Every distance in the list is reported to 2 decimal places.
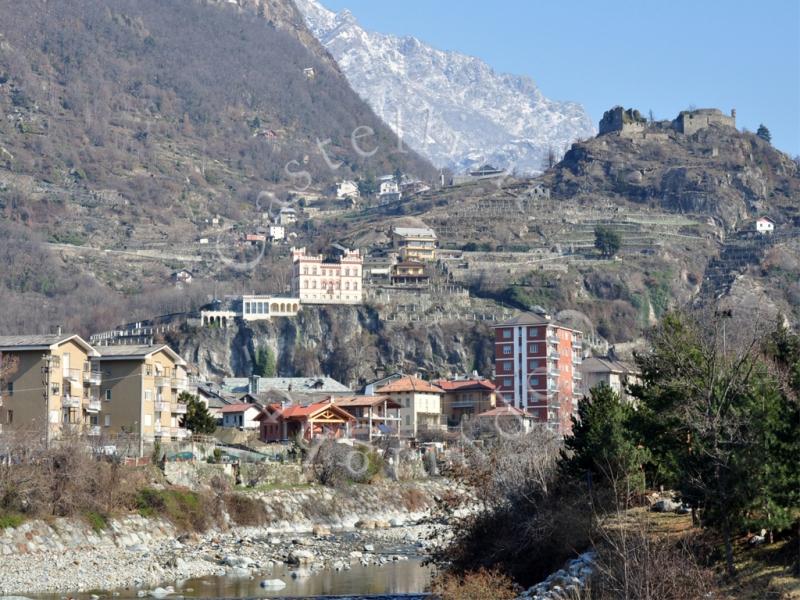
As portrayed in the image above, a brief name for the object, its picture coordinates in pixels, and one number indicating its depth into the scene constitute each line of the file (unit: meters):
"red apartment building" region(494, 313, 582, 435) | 112.69
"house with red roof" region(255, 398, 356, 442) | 89.38
